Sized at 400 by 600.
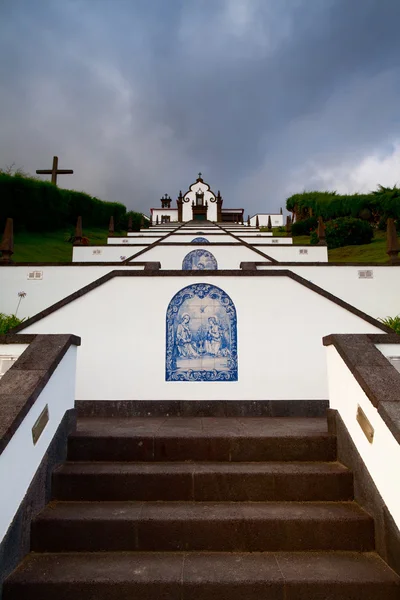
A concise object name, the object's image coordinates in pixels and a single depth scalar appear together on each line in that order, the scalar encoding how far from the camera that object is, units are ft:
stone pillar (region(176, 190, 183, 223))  142.20
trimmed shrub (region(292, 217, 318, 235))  96.40
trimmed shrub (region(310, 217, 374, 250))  71.87
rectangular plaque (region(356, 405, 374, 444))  10.01
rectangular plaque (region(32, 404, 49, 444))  10.13
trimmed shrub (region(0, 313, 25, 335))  26.40
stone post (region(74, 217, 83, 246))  52.73
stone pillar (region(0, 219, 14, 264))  36.45
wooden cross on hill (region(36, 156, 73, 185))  81.72
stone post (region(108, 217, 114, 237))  66.39
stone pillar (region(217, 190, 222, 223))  141.93
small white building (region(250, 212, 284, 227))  166.13
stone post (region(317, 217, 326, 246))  52.35
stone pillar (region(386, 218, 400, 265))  36.94
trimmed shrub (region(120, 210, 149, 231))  106.22
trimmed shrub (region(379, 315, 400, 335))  28.20
